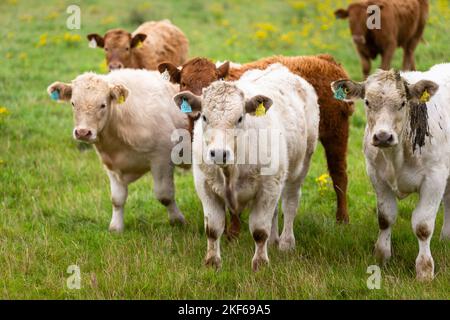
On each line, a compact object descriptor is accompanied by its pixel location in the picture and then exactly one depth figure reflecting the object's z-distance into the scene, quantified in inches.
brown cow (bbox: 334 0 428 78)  1059.3
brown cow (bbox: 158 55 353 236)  581.4
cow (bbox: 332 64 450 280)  446.2
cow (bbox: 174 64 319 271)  437.1
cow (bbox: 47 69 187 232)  557.2
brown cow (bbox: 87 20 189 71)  825.8
